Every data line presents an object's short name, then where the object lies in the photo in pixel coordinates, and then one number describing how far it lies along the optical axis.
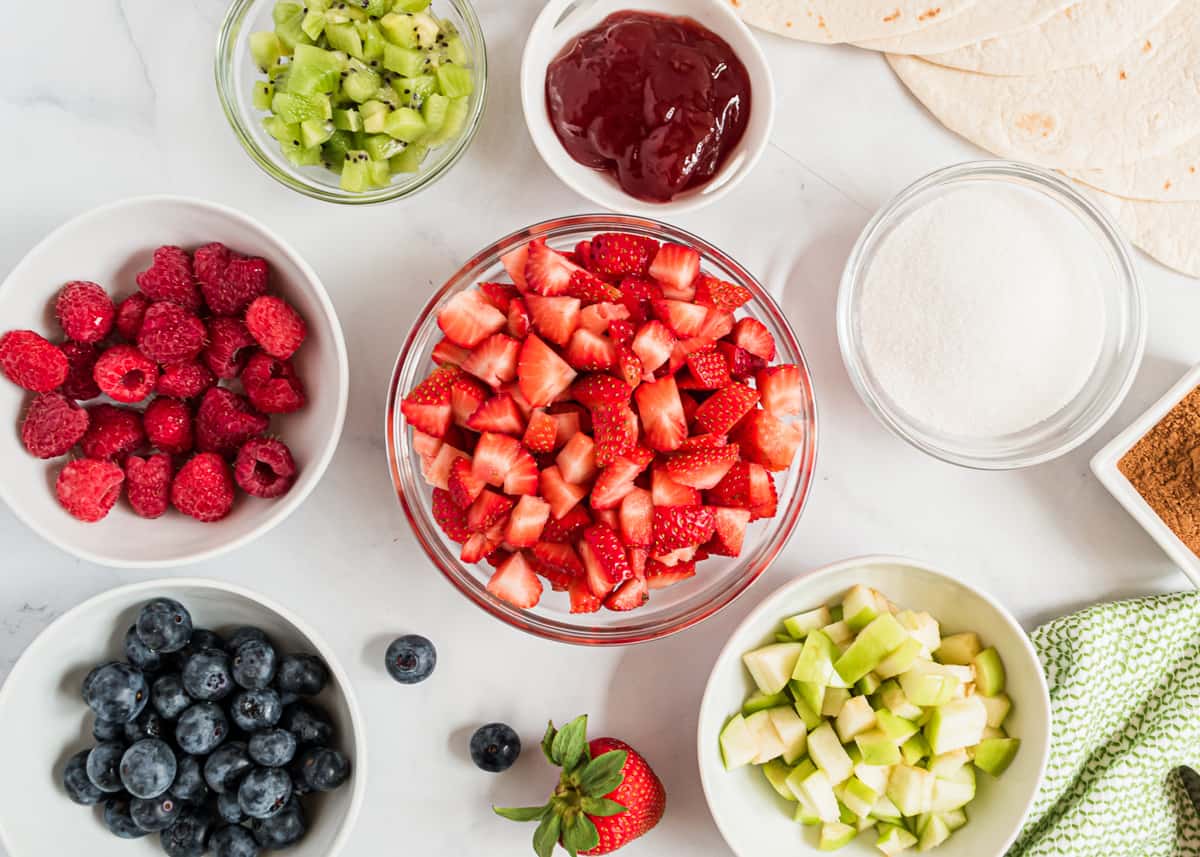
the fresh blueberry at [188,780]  0.58
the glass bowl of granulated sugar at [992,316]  0.61
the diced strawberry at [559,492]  0.56
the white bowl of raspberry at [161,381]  0.57
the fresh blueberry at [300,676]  0.59
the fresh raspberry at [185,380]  0.57
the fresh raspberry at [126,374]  0.57
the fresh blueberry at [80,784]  0.58
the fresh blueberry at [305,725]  0.59
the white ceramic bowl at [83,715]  0.58
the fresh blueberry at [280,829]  0.59
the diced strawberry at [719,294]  0.57
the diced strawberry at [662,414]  0.56
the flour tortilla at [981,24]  0.60
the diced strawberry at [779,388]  0.58
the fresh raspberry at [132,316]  0.58
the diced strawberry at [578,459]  0.56
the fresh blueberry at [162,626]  0.58
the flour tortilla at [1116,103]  0.61
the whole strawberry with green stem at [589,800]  0.59
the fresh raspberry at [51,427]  0.56
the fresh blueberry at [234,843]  0.59
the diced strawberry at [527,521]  0.56
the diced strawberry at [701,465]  0.56
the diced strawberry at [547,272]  0.56
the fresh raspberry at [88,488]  0.56
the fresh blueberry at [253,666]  0.58
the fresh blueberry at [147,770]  0.57
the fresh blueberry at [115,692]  0.58
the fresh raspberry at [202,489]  0.57
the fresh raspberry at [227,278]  0.57
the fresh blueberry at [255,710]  0.58
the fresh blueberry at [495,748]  0.61
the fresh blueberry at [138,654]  0.59
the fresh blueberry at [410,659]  0.60
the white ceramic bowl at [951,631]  0.60
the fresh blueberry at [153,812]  0.58
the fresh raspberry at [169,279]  0.57
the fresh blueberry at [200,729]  0.58
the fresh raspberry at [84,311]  0.57
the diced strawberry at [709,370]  0.56
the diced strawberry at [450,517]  0.57
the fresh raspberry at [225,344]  0.58
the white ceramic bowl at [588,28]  0.59
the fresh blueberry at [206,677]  0.58
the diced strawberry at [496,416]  0.56
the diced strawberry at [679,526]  0.56
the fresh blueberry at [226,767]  0.58
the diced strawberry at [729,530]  0.57
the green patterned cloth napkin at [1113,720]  0.62
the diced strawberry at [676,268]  0.57
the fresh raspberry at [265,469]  0.57
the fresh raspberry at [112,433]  0.58
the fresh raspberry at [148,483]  0.57
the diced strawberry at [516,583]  0.57
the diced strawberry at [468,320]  0.56
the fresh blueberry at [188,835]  0.59
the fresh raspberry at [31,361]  0.56
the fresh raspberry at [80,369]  0.58
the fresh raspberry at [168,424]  0.58
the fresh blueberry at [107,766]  0.58
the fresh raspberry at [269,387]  0.58
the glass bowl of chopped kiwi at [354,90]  0.56
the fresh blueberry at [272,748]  0.58
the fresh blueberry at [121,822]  0.58
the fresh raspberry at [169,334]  0.57
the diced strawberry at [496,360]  0.56
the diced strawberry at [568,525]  0.56
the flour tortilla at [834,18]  0.60
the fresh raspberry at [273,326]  0.57
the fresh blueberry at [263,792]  0.58
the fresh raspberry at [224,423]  0.58
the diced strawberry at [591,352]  0.55
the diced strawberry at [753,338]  0.57
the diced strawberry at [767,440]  0.57
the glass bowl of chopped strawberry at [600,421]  0.56
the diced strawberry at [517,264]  0.57
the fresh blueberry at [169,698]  0.59
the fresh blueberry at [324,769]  0.59
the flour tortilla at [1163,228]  0.62
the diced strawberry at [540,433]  0.56
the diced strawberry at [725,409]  0.56
